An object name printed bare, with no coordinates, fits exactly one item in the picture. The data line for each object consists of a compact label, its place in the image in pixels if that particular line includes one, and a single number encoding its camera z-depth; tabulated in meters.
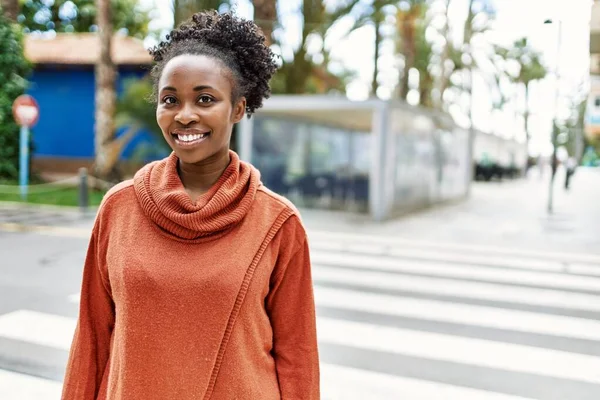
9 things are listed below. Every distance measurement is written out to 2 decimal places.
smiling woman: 1.54
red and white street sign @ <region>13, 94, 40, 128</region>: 14.97
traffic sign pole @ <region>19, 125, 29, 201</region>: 15.35
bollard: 13.98
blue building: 23.47
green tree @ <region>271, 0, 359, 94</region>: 17.02
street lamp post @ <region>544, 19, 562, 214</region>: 17.48
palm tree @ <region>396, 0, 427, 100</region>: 22.69
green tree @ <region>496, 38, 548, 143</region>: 44.25
